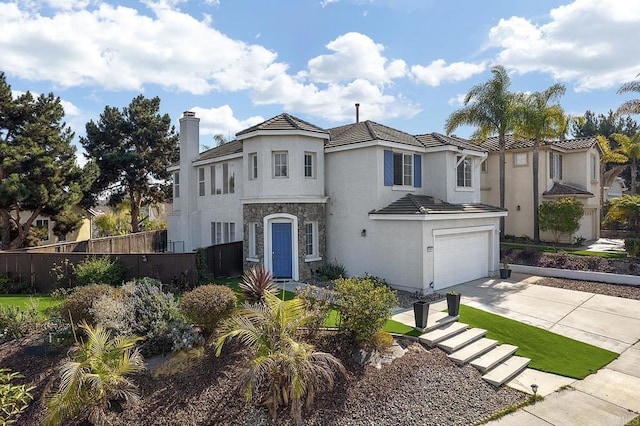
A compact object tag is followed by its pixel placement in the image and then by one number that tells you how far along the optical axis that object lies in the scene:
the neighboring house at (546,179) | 26.28
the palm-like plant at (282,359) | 6.66
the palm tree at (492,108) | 22.25
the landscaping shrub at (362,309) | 8.47
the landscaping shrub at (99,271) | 13.49
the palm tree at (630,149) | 31.37
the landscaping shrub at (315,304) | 8.60
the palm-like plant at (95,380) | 6.25
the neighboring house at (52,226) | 24.80
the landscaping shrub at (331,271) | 16.57
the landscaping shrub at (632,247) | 18.78
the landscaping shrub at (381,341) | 8.70
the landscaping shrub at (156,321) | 8.38
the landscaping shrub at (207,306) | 8.47
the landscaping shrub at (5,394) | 4.89
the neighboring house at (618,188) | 45.66
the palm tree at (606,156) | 31.78
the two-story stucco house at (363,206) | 15.26
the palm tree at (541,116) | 22.12
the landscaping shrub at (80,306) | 8.48
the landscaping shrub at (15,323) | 9.39
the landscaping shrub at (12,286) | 14.33
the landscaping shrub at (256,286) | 10.55
